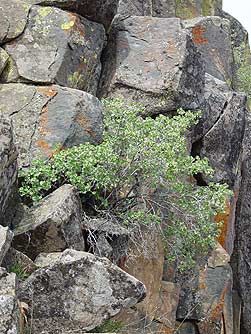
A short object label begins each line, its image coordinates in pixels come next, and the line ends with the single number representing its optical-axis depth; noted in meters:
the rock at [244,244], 20.97
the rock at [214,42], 20.73
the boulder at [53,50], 12.84
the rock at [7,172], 8.48
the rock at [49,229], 8.76
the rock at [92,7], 14.05
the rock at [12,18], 13.24
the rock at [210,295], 16.19
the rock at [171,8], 19.67
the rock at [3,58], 12.69
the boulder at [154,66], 14.84
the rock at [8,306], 6.04
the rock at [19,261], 7.82
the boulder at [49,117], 11.24
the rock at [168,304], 13.34
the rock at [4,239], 7.01
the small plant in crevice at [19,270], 7.71
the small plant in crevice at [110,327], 7.81
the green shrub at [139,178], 10.30
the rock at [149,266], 11.73
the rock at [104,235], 10.00
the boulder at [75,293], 7.36
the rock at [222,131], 17.52
